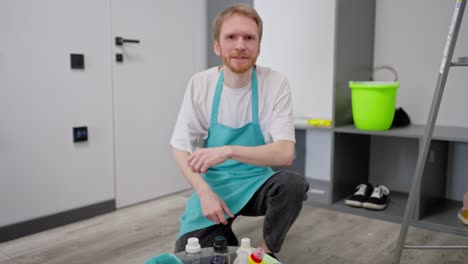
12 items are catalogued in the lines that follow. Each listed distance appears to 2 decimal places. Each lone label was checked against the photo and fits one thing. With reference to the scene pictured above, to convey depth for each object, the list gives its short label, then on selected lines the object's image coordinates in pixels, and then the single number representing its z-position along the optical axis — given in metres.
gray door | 2.40
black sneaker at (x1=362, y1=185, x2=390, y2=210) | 2.23
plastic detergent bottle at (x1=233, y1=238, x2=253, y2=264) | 1.02
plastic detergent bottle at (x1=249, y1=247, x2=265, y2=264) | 0.98
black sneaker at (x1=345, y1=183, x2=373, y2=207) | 2.29
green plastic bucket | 2.16
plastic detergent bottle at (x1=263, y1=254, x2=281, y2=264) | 1.01
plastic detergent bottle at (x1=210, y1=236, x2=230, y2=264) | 1.01
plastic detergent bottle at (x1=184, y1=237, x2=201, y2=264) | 1.03
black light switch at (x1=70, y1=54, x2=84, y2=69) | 2.11
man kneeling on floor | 1.34
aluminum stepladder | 1.36
